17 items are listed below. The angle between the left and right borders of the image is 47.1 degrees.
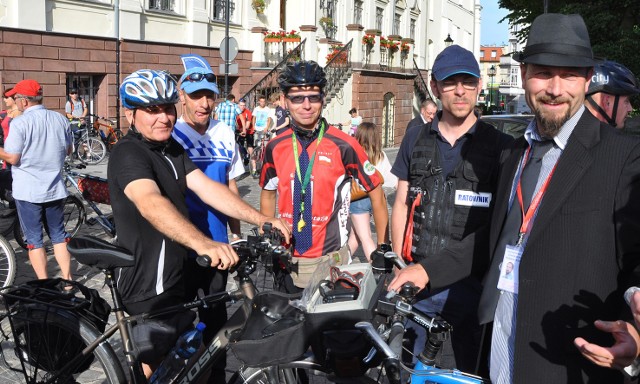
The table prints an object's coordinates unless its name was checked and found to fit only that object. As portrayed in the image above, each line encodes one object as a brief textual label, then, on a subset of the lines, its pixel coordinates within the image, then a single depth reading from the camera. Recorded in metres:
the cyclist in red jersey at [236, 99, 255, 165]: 17.84
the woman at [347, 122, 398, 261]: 6.36
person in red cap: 6.55
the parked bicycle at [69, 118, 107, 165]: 17.67
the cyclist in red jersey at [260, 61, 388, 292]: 4.13
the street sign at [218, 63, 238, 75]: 19.45
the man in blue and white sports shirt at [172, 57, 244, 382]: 4.13
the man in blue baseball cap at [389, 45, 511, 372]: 3.46
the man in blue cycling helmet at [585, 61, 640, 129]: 4.18
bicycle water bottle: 3.42
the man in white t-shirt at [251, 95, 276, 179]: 18.64
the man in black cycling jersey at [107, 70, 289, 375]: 3.33
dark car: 11.02
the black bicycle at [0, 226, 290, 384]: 3.20
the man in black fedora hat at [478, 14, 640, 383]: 2.12
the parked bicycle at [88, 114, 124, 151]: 18.67
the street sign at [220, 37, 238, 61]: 19.17
